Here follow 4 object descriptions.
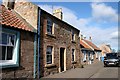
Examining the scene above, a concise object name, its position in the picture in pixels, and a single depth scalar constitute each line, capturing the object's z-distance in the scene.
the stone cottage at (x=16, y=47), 5.12
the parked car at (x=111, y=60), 12.27
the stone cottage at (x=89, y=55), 13.71
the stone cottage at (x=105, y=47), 35.07
